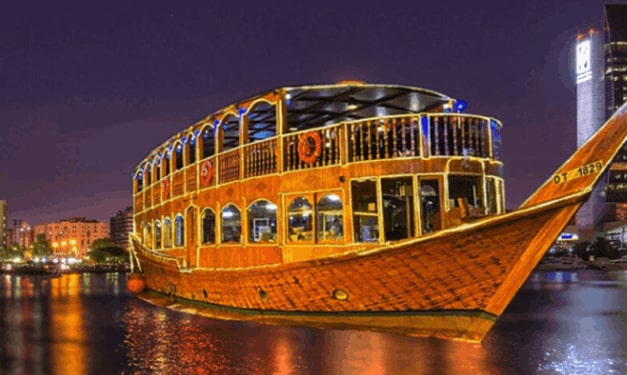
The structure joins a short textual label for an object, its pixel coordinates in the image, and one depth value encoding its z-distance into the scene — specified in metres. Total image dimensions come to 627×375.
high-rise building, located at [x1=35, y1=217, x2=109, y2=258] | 80.44
